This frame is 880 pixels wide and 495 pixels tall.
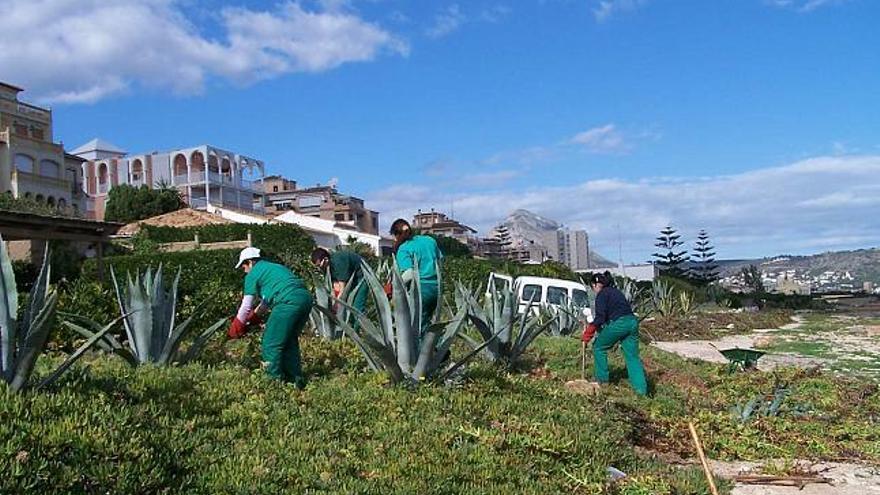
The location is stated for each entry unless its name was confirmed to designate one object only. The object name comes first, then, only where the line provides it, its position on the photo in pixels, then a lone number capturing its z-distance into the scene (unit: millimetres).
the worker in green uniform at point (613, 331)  8617
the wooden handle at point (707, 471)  4258
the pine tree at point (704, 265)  71556
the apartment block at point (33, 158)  48000
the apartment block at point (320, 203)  79438
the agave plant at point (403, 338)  6504
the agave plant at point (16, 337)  4453
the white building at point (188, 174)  74750
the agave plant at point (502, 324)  8836
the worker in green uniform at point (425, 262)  7895
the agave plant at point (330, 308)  9719
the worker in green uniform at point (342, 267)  9547
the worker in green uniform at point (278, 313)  6496
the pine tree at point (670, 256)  71750
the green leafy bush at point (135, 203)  54219
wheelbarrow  10164
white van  17094
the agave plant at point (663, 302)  22219
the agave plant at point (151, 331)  6863
